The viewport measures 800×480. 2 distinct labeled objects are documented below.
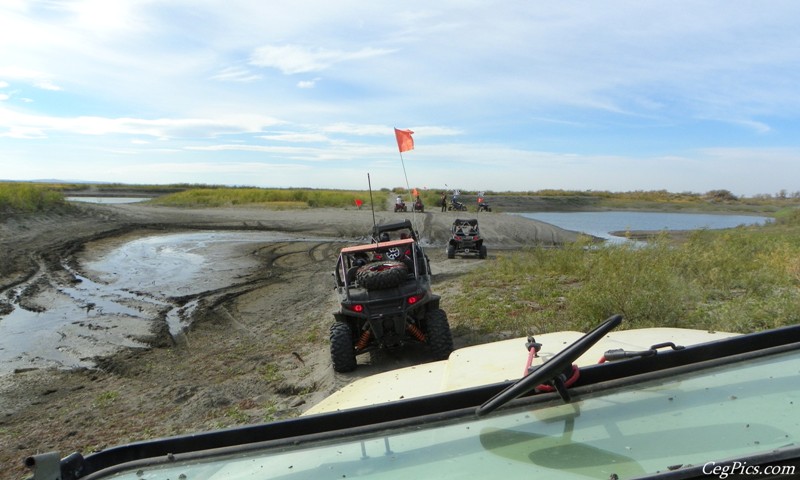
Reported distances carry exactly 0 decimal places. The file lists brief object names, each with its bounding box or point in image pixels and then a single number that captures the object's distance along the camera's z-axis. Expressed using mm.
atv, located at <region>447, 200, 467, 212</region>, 43344
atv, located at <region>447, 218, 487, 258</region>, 22625
